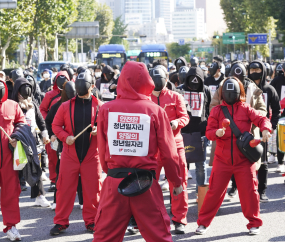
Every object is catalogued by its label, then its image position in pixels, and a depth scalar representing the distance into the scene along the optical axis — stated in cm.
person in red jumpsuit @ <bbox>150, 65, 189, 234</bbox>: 643
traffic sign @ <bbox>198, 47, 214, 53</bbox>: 12600
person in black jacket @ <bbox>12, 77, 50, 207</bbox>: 706
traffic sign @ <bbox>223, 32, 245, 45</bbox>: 6203
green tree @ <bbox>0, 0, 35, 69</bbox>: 3244
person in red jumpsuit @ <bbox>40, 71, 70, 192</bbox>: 804
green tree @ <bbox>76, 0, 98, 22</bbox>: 7141
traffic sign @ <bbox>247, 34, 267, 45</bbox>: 4897
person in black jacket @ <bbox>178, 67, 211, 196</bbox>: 747
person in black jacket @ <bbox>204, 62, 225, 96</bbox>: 1118
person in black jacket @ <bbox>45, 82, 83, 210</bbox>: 715
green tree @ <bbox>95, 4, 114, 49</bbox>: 8750
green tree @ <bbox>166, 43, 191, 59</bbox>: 13250
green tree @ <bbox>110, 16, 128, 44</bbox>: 11312
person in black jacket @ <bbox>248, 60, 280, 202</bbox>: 780
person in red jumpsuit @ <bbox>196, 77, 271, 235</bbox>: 599
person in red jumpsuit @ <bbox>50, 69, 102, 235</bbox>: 625
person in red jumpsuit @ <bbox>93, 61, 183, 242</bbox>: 424
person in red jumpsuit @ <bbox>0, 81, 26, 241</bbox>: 603
